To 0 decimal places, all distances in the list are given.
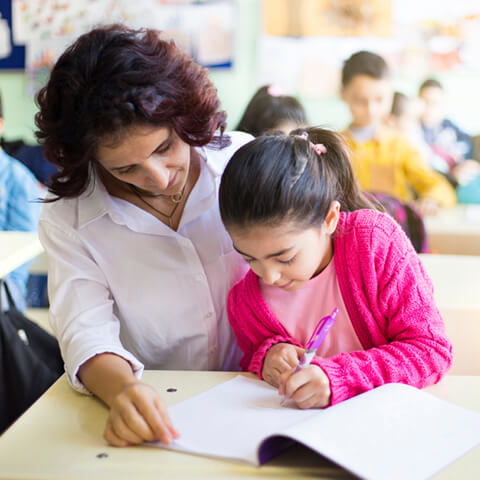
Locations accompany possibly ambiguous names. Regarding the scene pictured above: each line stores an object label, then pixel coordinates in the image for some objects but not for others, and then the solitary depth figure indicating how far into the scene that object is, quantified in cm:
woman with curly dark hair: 97
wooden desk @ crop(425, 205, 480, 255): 243
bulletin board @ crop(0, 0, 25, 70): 420
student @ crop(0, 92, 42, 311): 254
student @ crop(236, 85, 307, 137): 221
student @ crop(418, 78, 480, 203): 385
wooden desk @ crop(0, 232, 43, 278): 174
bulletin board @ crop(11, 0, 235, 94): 405
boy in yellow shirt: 322
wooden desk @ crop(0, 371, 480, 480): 77
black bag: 179
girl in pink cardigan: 98
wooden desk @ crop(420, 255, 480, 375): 125
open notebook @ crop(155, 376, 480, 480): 76
